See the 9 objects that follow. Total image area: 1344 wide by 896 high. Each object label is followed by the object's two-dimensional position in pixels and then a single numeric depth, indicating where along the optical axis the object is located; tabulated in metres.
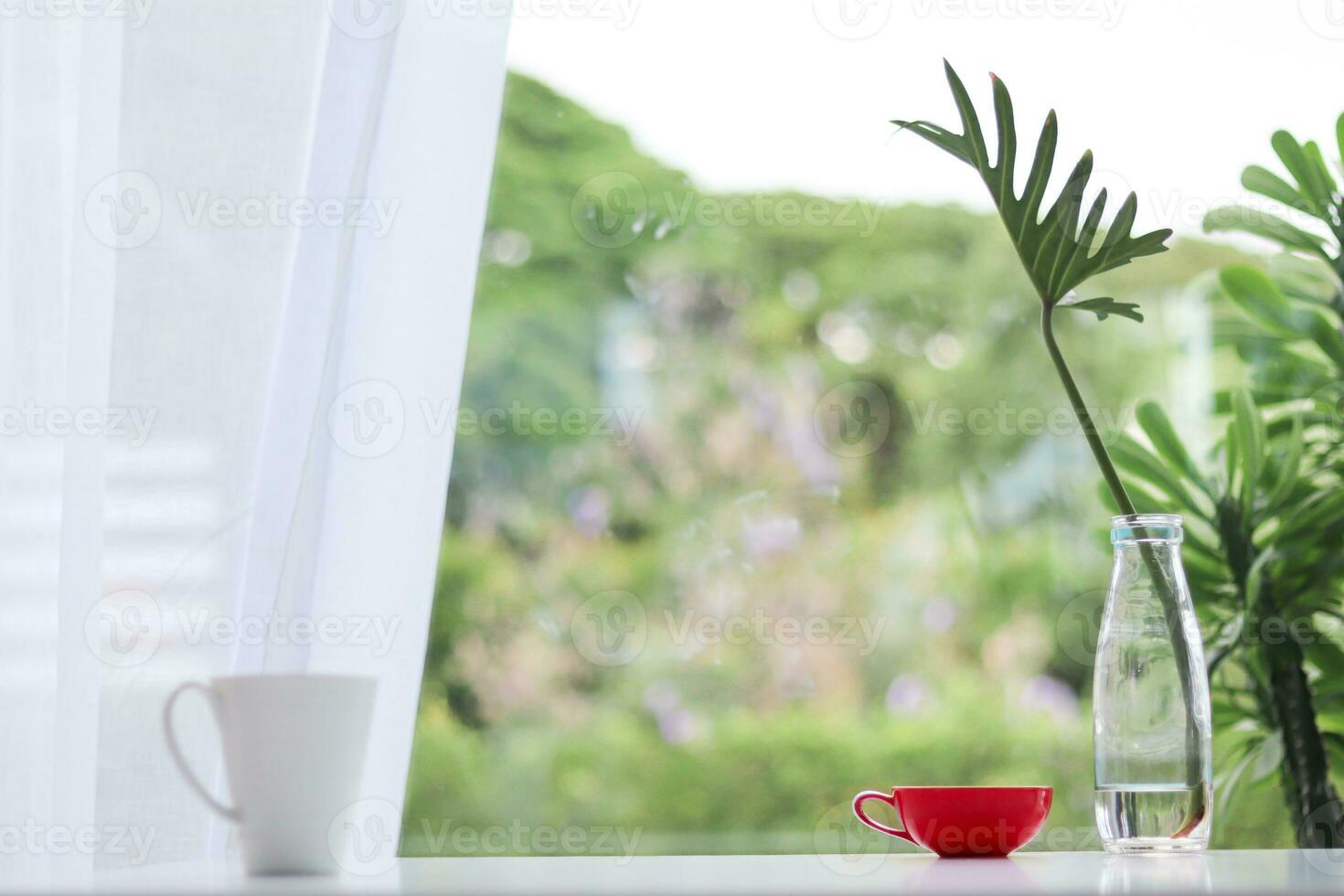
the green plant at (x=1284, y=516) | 2.79
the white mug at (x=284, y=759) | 2.22
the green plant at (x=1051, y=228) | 2.45
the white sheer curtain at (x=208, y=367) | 2.47
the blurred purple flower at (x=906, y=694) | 3.68
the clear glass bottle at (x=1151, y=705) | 2.38
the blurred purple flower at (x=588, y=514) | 3.75
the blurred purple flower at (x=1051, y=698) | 3.56
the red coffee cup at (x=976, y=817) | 2.35
